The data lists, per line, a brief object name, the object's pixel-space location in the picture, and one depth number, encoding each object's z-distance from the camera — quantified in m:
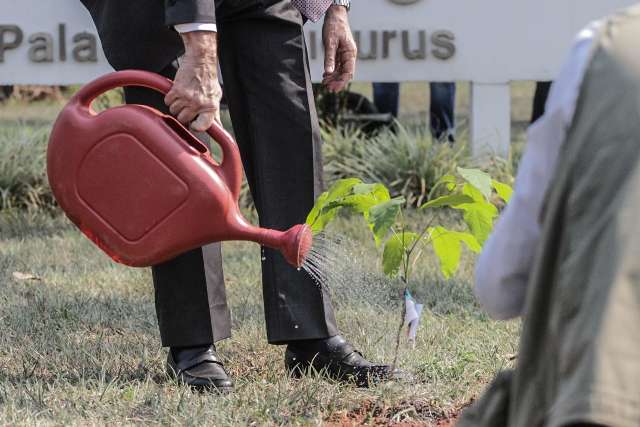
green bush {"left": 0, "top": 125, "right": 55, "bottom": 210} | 13.33
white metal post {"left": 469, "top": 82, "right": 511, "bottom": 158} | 13.87
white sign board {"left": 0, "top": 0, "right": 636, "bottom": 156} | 13.77
